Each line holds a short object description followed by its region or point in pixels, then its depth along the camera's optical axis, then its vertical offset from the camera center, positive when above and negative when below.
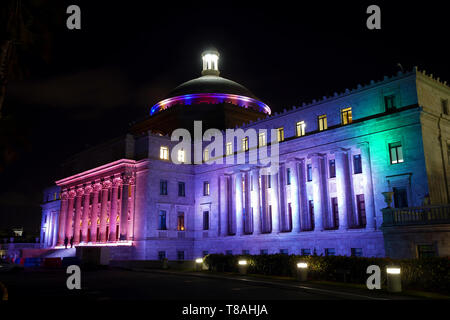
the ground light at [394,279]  21.52 -1.53
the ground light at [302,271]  27.59 -1.36
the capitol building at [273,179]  38.28 +8.35
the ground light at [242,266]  33.84 -1.20
